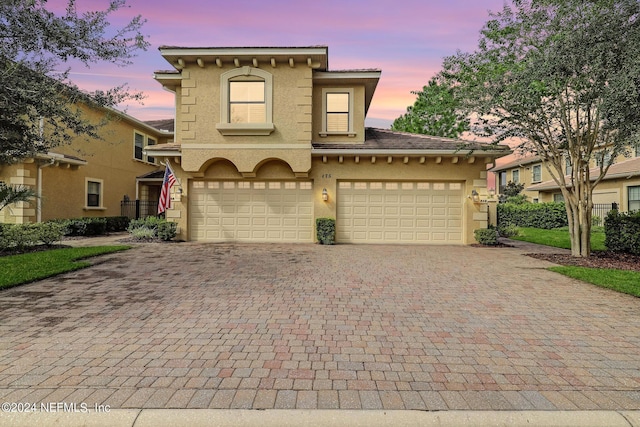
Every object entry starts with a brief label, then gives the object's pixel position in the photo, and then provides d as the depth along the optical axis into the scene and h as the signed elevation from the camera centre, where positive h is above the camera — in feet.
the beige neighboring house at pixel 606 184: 65.21 +7.42
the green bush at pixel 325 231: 43.32 -2.16
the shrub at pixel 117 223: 59.21 -1.77
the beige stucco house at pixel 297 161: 43.45 +7.31
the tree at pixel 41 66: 19.74 +9.59
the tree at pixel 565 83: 27.45 +12.27
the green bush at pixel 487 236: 43.14 -2.73
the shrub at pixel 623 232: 34.53 -1.72
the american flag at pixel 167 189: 43.47 +3.31
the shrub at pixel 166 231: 43.92 -2.31
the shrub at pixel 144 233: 44.52 -2.63
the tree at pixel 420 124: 104.54 +30.10
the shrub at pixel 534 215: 74.23 +0.20
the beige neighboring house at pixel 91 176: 49.24 +6.47
